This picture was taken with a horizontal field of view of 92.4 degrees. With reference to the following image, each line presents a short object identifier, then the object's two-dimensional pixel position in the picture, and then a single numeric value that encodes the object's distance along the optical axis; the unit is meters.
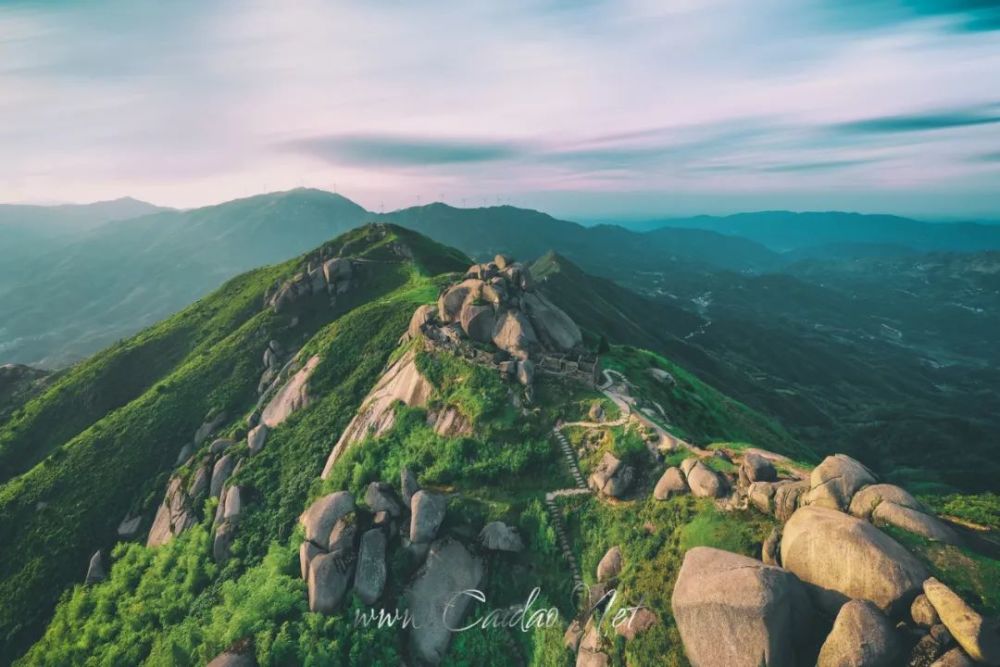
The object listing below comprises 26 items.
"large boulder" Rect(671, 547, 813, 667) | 25.42
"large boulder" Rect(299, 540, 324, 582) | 42.28
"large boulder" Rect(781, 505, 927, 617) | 24.84
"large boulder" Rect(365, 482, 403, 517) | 44.19
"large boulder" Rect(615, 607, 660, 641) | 31.39
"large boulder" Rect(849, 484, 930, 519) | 28.73
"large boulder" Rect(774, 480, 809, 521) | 31.69
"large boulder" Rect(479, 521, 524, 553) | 40.66
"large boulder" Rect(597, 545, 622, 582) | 36.75
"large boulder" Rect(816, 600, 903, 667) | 23.08
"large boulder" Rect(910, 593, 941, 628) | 23.22
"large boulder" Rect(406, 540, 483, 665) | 37.94
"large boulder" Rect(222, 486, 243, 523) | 55.73
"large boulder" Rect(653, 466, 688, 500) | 38.28
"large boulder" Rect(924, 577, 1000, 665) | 21.28
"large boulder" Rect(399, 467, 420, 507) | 44.62
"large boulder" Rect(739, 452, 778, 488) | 35.44
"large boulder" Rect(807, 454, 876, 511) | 30.23
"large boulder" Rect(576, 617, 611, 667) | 32.06
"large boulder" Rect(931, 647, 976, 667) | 21.33
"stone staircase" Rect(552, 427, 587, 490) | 44.54
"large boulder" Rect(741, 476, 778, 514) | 33.06
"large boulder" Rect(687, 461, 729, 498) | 36.16
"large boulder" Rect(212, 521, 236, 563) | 52.81
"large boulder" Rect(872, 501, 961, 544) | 26.88
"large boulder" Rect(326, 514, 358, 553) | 41.84
